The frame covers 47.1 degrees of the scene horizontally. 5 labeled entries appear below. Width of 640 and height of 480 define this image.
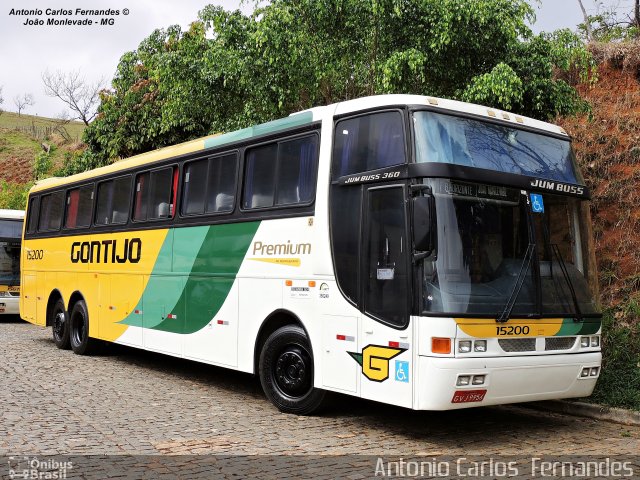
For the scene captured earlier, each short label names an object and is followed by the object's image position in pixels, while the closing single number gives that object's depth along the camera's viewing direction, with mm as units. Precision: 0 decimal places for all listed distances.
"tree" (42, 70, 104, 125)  54031
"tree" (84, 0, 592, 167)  11953
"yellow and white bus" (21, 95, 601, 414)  6801
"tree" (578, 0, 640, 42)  22581
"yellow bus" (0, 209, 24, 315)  21484
